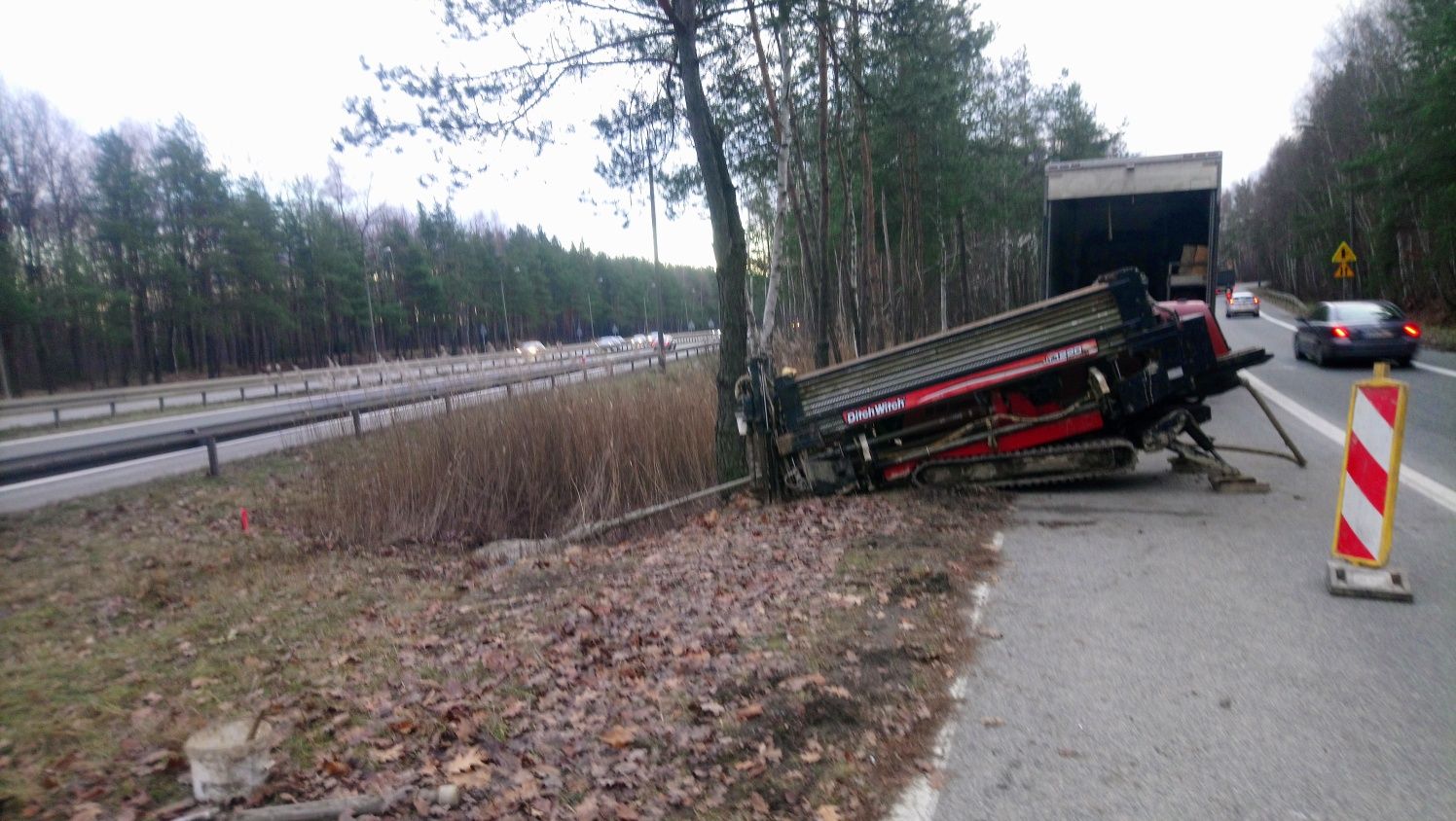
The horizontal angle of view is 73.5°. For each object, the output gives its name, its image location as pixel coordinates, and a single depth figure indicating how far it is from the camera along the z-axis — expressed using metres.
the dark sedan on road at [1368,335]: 22.36
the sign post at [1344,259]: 36.38
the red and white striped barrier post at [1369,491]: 6.12
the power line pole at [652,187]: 13.32
